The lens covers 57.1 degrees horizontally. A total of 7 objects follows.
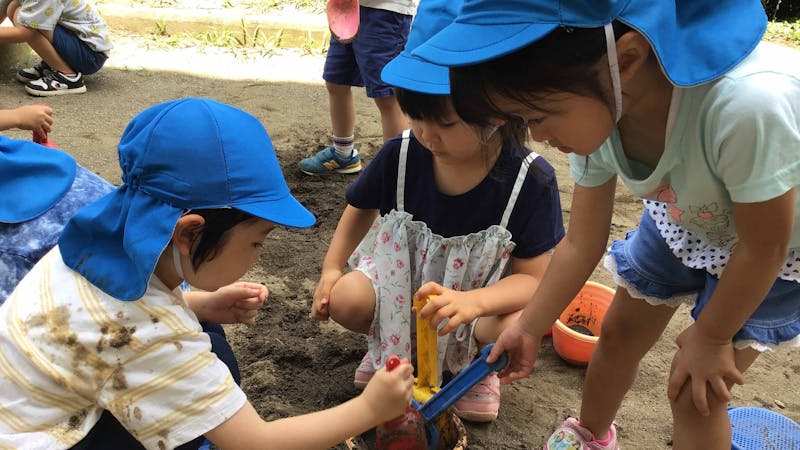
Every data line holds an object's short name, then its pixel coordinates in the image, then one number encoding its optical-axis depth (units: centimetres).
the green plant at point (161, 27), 497
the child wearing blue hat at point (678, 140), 98
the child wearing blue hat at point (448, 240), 175
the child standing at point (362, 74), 290
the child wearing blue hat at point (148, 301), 118
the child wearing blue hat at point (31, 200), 150
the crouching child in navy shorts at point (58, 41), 403
